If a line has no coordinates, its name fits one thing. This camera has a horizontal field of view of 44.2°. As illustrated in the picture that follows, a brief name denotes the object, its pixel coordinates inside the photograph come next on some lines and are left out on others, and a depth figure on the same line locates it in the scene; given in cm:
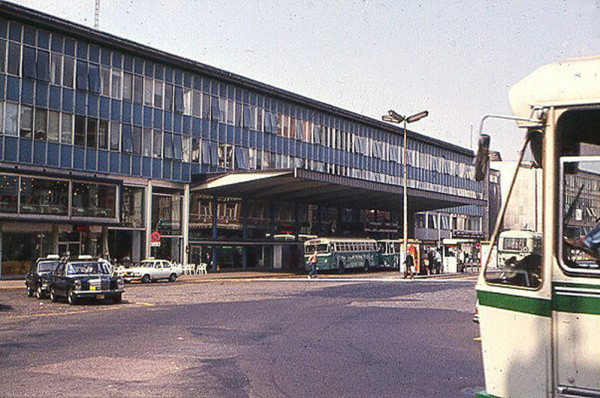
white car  4386
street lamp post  5097
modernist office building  4462
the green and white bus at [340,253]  5800
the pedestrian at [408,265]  4747
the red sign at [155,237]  4819
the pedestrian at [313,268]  4890
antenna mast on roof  5634
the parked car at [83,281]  2520
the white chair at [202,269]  5622
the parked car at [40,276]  2859
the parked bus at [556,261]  612
